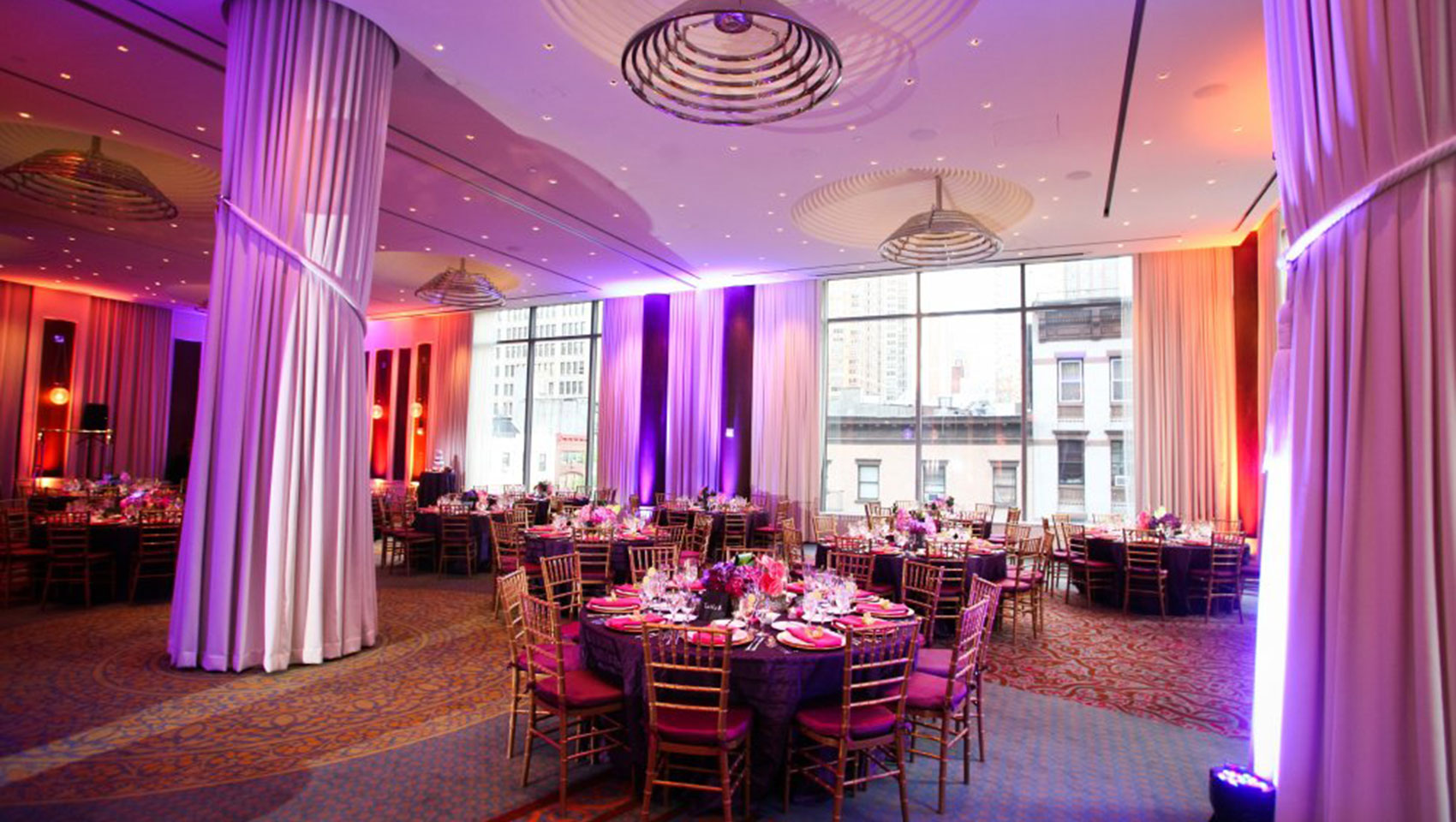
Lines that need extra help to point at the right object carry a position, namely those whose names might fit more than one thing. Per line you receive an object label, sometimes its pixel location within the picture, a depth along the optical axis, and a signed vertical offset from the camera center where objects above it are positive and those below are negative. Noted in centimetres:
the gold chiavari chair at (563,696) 369 -127
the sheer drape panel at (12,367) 1479 +131
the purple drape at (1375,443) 210 +8
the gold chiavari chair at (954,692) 378 -125
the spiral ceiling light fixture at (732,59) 450 +268
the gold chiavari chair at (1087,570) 852 -130
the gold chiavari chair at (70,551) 737 -118
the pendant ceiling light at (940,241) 839 +268
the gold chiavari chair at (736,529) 1145 -123
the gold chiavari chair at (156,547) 764 -117
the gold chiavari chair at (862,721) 339 -126
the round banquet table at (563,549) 758 -105
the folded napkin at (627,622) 390 -93
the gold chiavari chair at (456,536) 993 -124
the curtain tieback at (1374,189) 210 +87
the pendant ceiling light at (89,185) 792 +287
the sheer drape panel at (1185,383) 1103 +122
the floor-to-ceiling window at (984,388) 1222 +124
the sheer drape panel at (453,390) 1820 +136
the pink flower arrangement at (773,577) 405 -69
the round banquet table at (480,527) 1023 -118
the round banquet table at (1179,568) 829 -118
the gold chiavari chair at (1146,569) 806 -118
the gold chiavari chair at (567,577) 488 -101
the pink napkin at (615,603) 435 -92
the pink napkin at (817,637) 369 -94
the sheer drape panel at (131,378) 1627 +129
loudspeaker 1577 +38
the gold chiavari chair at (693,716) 327 -124
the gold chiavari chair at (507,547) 750 -107
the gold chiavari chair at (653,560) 634 -99
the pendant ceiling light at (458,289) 1247 +263
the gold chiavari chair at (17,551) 782 -132
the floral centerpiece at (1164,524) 884 -74
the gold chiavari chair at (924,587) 552 -111
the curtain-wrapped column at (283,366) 535 +55
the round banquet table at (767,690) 356 -117
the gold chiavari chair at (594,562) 715 -114
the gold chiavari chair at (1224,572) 805 -119
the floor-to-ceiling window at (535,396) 1739 +122
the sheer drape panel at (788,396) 1393 +110
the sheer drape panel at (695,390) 1499 +124
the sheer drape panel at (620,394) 1584 +118
